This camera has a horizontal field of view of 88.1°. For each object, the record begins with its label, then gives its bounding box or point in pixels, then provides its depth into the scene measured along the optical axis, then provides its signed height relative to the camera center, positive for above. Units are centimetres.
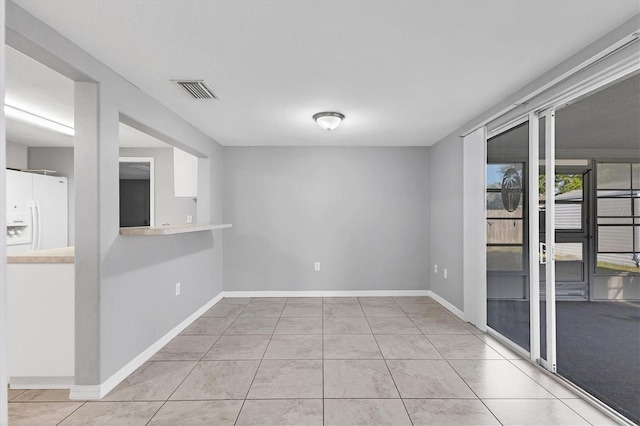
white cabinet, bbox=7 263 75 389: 238 -78
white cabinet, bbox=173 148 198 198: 441 +55
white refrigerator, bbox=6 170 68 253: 440 +5
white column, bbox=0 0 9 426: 83 -15
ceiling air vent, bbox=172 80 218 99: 267 +107
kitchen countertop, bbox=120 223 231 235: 257 -13
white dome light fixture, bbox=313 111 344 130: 344 +100
